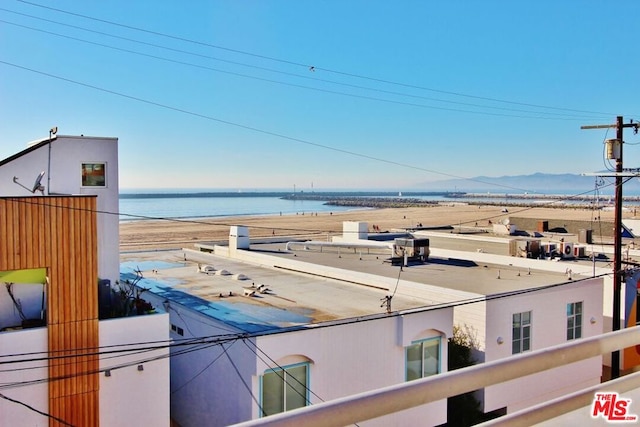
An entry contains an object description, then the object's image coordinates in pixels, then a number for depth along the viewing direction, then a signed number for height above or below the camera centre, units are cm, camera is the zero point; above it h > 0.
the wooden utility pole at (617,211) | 1647 -26
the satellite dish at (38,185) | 1200 +28
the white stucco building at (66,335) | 964 -243
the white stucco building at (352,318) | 1196 -280
